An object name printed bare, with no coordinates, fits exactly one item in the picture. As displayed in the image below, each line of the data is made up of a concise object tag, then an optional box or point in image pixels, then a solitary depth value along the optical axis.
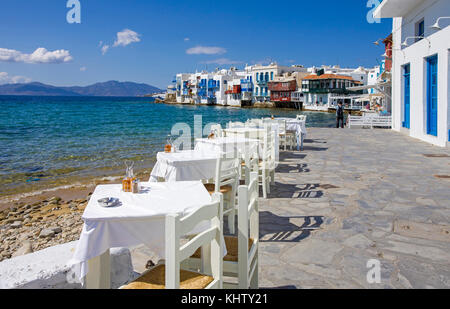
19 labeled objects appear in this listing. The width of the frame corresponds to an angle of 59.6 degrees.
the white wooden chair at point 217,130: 9.40
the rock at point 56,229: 5.90
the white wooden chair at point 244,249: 2.61
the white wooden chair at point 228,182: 4.81
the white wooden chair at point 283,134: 12.07
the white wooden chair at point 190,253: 2.01
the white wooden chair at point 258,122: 12.16
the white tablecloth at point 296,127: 12.84
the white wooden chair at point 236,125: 11.11
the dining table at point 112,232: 2.79
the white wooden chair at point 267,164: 6.45
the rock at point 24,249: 5.03
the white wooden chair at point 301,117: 15.37
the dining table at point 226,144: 7.30
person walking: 23.09
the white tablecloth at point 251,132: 9.72
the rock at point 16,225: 6.62
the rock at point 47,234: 5.74
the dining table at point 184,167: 5.48
